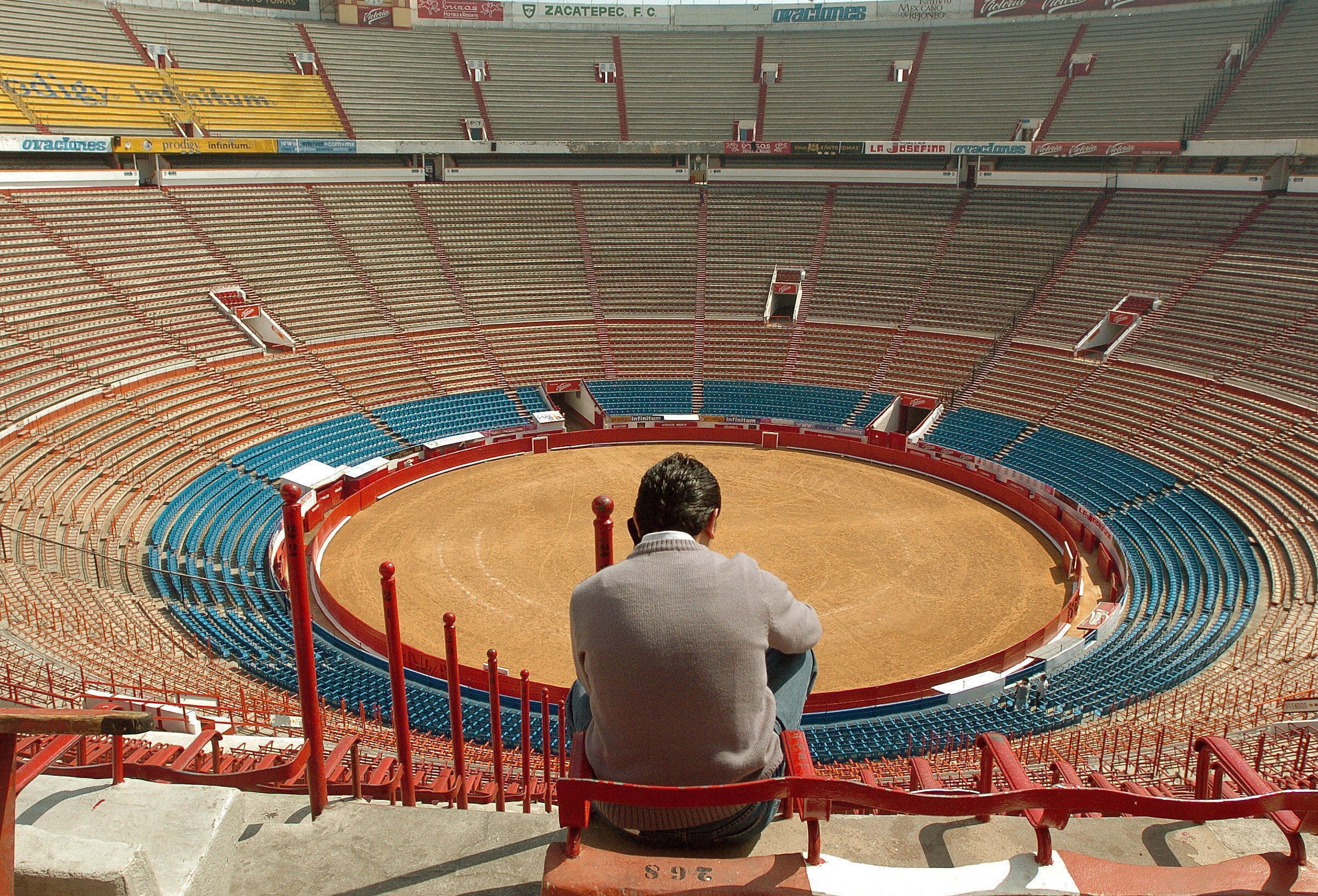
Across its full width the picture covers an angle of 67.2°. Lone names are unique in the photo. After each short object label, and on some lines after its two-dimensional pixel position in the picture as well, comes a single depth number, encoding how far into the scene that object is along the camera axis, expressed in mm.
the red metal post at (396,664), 8930
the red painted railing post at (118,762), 5762
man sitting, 3873
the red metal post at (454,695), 11250
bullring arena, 5102
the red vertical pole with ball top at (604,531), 5445
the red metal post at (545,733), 12891
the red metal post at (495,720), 12297
